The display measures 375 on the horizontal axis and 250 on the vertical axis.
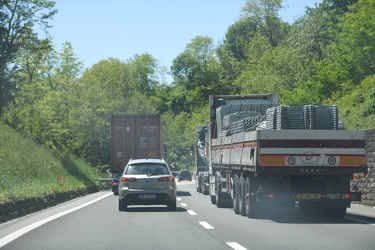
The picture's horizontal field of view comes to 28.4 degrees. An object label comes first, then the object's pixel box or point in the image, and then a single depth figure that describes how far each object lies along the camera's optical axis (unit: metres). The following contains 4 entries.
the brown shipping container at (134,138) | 36.94
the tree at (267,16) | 88.75
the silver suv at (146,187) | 20.75
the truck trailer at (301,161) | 16.30
